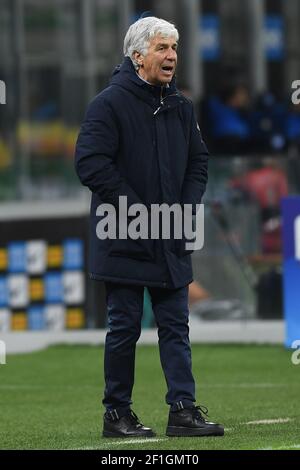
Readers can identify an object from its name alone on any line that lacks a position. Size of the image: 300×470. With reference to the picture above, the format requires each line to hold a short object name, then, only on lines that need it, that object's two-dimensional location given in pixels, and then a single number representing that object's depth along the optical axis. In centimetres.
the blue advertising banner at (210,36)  2014
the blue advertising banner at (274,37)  2075
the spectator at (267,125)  1805
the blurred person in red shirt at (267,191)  1448
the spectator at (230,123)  1761
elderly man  797
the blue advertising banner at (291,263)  1333
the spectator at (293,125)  1830
